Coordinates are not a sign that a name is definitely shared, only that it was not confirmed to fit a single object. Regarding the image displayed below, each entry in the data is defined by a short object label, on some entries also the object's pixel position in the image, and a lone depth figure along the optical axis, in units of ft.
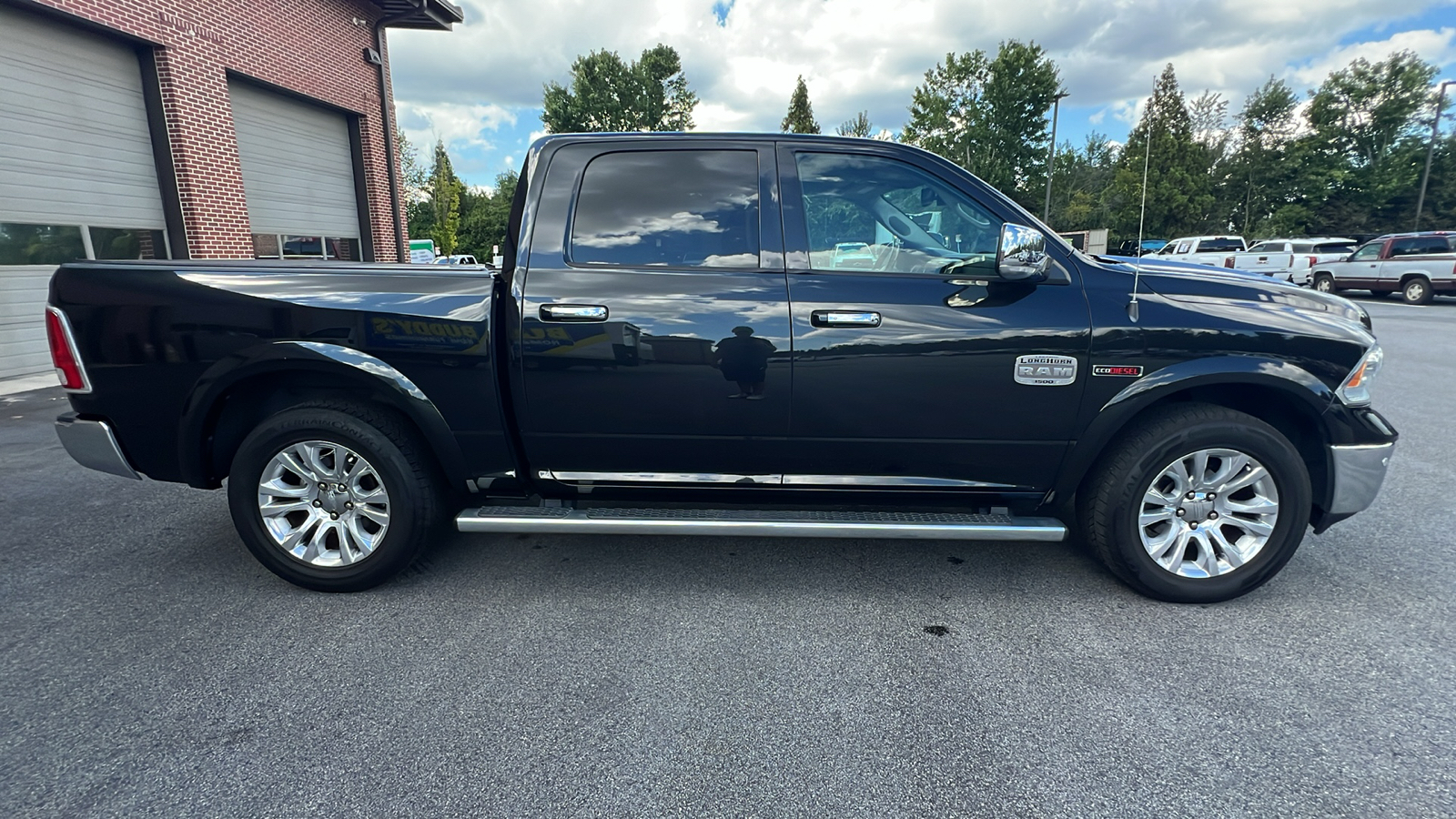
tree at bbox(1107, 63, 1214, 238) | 118.73
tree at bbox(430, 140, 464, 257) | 121.80
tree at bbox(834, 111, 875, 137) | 183.48
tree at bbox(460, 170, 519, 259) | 136.56
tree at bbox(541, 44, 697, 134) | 151.53
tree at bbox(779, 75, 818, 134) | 210.38
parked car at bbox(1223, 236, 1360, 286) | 70.64
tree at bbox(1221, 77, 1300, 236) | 126.52
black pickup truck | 9.57
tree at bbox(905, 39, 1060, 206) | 157.07
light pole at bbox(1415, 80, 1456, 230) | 101.50
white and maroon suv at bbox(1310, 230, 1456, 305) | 56.75
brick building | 26.66
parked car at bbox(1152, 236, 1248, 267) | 77.67
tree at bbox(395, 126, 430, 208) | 134.21
